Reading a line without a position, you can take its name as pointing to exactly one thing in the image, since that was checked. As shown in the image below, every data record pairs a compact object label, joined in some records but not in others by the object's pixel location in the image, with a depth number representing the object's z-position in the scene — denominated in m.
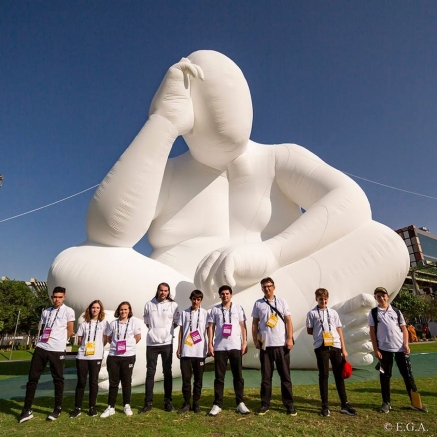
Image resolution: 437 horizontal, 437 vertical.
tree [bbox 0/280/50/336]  26.58
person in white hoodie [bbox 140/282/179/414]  3.40
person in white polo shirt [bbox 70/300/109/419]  3.41
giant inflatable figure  4.97
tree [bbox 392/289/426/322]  24.00
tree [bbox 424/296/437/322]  25.43
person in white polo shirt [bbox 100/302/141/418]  3.37
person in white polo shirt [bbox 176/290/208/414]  3.33
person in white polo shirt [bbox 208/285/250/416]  3.23
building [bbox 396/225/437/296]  44.71
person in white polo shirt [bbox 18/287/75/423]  3.35
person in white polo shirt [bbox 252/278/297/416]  3.17
